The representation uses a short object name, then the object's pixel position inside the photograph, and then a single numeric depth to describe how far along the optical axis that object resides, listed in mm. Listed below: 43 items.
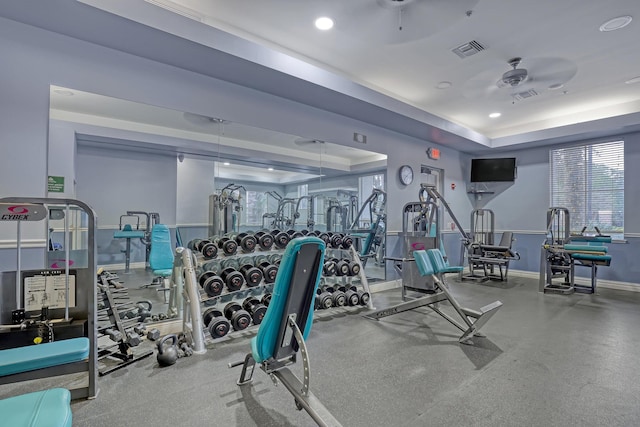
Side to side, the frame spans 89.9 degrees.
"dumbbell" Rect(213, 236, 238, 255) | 3219
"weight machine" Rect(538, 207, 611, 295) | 4943
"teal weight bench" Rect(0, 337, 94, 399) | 1697
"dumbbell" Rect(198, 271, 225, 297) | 2971
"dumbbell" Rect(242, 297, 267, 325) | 3107
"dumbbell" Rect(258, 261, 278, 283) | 3355
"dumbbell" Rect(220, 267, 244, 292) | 3090
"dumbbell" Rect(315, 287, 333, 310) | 3660
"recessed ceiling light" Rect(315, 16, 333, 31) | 3051
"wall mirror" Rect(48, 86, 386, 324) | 3051
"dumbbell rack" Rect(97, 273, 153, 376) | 2490
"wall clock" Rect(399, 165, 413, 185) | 5777
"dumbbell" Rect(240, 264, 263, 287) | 3234
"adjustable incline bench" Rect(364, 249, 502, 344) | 2881
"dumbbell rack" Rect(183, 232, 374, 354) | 2801
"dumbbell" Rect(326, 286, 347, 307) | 3764
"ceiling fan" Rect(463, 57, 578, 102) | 3646
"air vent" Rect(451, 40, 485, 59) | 3492
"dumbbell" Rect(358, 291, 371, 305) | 3979
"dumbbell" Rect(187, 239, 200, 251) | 3246
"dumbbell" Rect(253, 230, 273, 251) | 3547
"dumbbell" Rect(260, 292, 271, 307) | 3233
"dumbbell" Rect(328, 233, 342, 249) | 4355
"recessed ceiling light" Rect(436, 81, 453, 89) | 4523
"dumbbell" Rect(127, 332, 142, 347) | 2502
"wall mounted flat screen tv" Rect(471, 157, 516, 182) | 7004
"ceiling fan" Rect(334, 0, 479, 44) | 2592
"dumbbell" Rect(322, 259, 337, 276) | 3984
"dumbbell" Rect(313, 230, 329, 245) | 4279
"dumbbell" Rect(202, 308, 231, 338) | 2783
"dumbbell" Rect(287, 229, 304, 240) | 3904
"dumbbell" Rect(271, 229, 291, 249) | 3668
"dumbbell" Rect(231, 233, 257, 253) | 3369
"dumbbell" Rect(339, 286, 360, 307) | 3863
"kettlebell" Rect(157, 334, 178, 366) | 2468
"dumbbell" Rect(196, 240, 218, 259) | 3088
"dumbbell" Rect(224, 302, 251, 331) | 2949
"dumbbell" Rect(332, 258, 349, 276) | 4039
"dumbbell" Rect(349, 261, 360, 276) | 4117
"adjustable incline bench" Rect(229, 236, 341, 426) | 1590
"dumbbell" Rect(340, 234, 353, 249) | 4359
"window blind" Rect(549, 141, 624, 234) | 5779
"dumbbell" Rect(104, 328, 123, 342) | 2457
